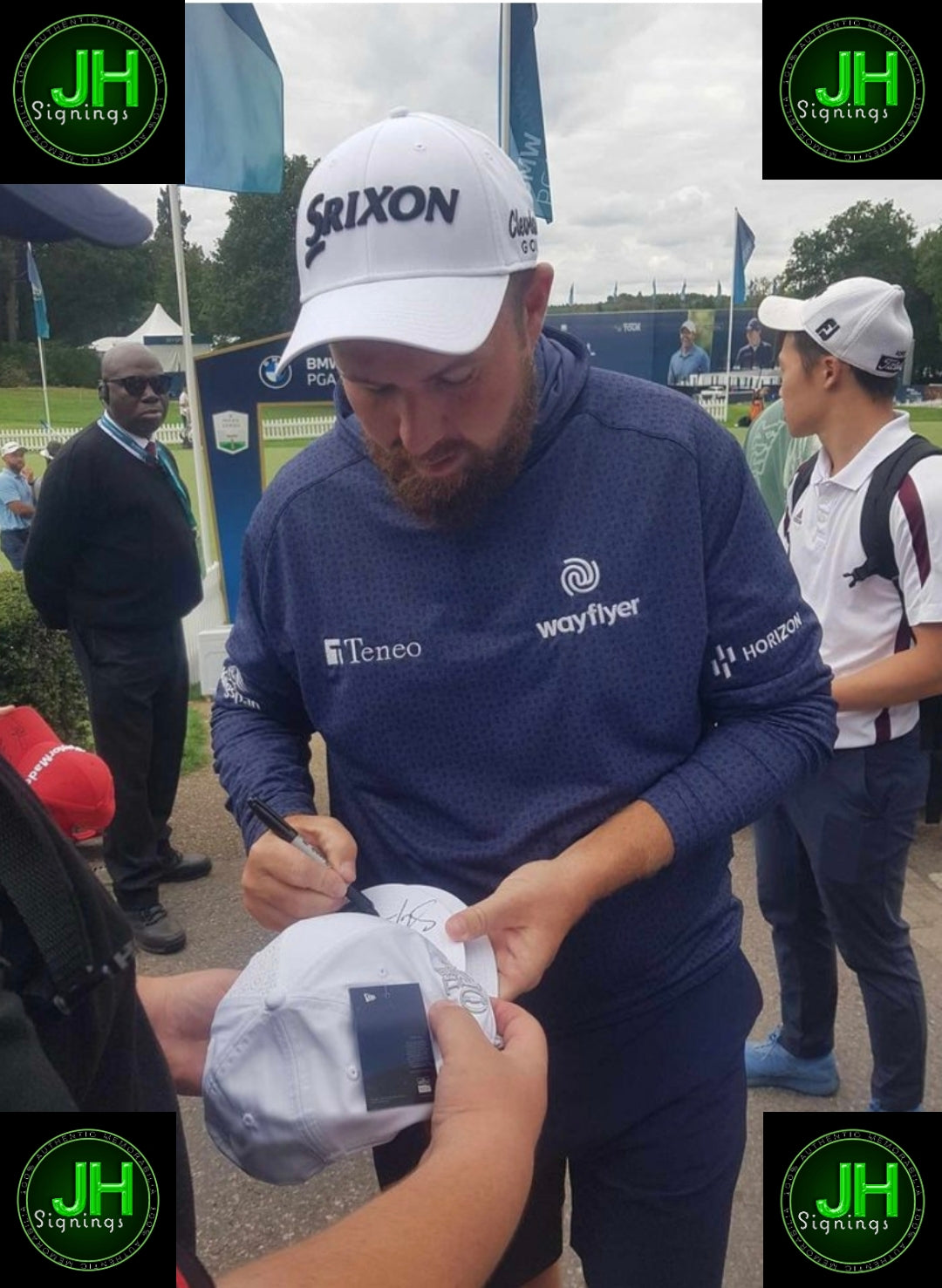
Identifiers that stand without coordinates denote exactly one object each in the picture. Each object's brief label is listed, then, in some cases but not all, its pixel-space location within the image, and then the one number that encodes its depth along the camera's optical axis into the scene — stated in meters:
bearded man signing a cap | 1.33
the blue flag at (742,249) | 18.09
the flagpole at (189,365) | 6.89
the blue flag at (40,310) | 14.14
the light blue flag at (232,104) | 5.75
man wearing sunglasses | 3.73
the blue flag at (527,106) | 7.39
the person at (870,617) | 2.35
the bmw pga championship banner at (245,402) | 6.59
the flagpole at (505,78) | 7.16
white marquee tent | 29.62
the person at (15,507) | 9.63
